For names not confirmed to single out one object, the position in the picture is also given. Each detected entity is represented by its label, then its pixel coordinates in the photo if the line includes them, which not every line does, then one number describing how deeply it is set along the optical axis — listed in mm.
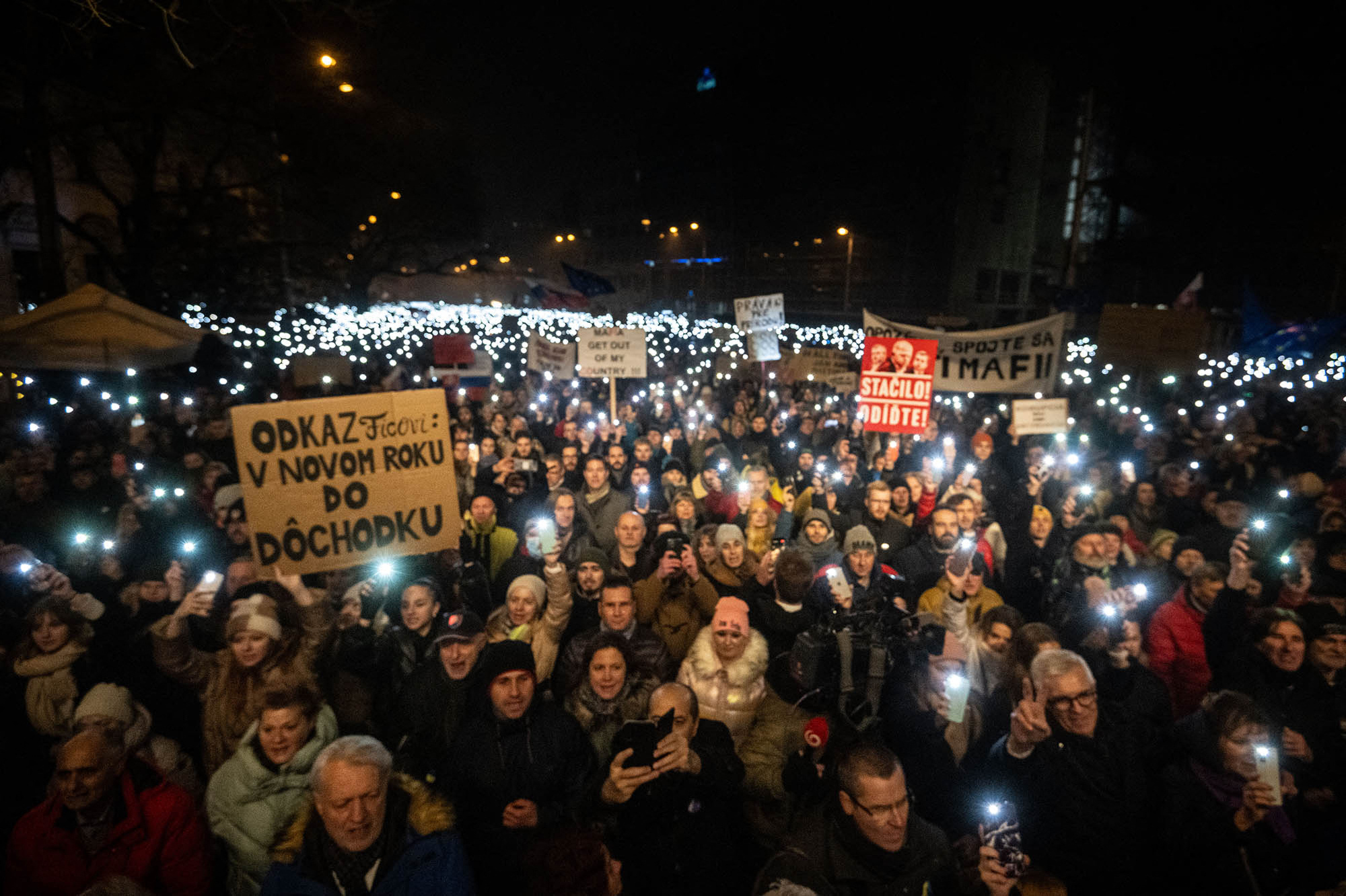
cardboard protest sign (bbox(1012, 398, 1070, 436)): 8523
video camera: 3447
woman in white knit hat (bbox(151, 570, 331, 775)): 3379
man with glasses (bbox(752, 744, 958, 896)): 2479
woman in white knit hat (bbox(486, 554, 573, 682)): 4207
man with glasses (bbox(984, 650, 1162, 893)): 2922
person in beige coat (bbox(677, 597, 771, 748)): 3721
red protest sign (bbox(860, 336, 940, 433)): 8078
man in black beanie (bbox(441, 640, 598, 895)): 2996
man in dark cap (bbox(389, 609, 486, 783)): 3439
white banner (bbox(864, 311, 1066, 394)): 8305
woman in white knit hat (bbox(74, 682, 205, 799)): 2932
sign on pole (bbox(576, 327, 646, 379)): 9750
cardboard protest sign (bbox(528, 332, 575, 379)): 11797
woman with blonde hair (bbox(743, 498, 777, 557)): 5883
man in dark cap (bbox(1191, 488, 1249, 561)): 5777
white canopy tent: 8977
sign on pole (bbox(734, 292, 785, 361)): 12742
